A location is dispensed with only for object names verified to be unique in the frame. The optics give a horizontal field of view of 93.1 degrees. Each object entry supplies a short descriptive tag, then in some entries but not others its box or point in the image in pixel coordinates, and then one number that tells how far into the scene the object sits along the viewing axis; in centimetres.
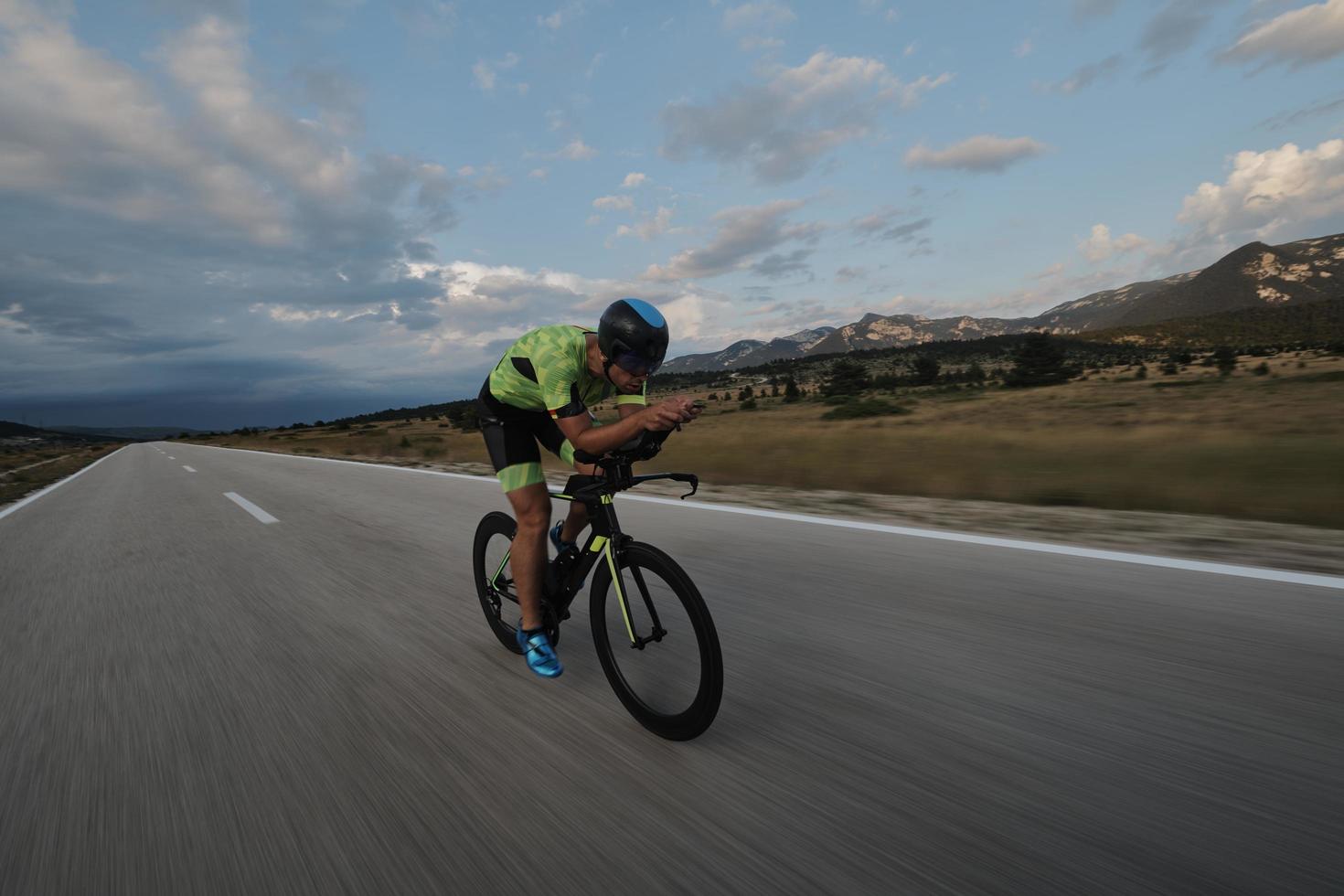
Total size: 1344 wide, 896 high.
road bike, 213
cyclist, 234
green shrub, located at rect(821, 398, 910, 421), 2545
